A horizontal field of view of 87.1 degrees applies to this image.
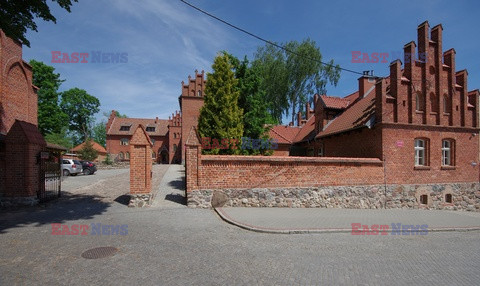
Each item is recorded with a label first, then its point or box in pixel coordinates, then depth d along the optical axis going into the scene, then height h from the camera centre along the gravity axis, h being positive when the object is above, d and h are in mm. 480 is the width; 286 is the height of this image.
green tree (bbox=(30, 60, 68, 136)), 35406 +7012
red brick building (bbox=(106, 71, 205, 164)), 48469 +2285
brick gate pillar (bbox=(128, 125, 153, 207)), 9766 -892
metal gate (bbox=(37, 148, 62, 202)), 10243 -1362
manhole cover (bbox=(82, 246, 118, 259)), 5184 -2241
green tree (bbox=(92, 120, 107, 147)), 70875 +3728
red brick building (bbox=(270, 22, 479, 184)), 13453 +1339
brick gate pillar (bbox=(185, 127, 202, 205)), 10008 -564
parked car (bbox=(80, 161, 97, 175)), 25438 -2117
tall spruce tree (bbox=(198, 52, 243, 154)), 12742 +2028
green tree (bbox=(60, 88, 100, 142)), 54594 +8678
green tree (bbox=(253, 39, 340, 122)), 31680 +9404
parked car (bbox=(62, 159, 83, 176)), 23484 -1920
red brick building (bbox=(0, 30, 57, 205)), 9383 -520
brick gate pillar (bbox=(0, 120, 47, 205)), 9375 -773
